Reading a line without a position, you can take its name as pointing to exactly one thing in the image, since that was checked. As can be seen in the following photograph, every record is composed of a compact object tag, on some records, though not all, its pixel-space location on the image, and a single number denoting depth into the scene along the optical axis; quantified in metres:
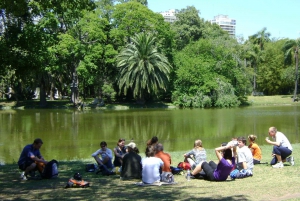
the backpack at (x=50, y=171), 9.89
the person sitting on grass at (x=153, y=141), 11.04
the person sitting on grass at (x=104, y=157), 11.02
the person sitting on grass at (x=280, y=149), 10.96
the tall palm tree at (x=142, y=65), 50.12
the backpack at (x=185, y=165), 10.53
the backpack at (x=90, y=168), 11.21
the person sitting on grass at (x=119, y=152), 11.62
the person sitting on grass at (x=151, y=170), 9.02
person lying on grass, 9.12
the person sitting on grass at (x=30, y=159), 9.92
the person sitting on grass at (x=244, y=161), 9.76
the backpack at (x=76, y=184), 8.66
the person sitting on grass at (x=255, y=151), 11.88
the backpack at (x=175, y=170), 10.37
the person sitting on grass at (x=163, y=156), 9.55
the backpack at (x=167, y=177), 9.23
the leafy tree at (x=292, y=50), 62.44
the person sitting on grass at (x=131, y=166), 9.78
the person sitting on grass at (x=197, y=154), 10.45
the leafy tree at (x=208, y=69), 53.56
